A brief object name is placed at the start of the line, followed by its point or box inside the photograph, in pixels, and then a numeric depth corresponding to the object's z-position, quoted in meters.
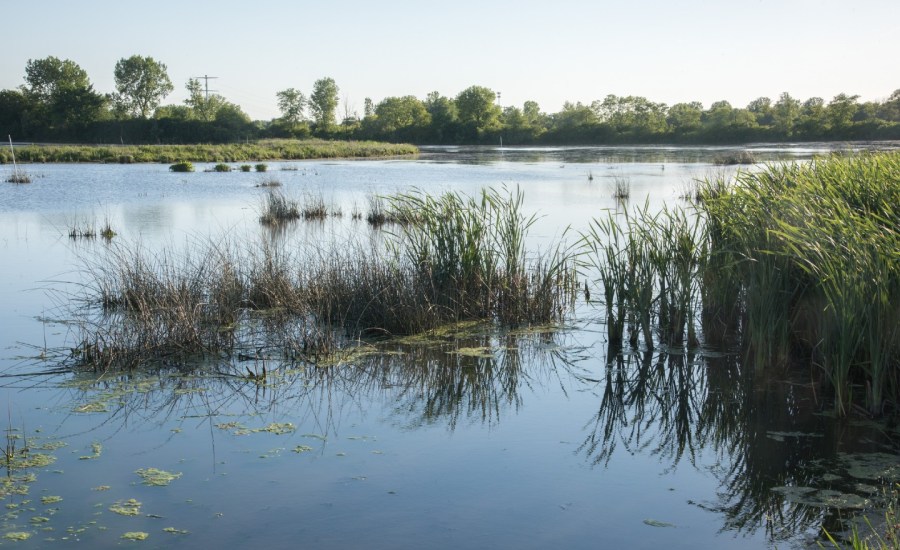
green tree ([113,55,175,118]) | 106.00
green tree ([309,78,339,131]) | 115.00
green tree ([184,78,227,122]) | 106.34
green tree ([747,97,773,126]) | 75.75
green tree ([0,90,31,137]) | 78.81
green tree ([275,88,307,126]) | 114.56
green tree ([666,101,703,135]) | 79.71
